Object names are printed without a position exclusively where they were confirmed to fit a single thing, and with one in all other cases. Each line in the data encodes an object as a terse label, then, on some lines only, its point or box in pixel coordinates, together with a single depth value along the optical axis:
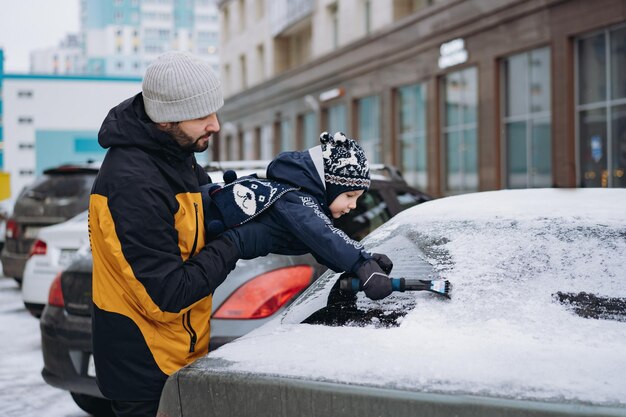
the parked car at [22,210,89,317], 8.02
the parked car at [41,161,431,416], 4.21
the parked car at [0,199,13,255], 16.63
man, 2.44
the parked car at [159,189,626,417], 2.00
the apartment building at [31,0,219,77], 121.31
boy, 2.68
